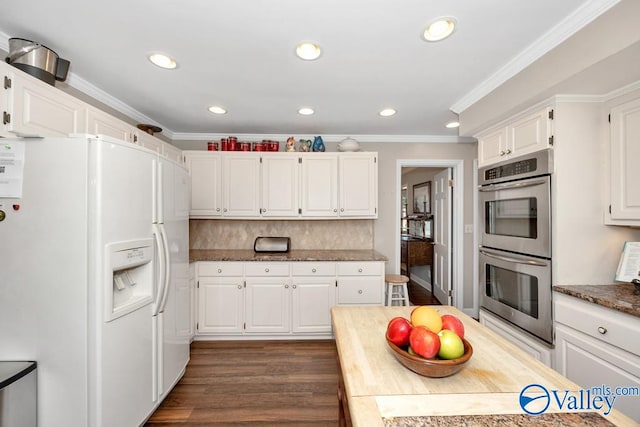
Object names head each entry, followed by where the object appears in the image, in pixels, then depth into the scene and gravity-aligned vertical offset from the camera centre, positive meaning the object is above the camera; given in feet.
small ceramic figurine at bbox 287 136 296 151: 10.61 +2.88
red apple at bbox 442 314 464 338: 3.01 -1.28
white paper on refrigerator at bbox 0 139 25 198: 4.30 +0.80
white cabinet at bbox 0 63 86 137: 4.51 +2.07
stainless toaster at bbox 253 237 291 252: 10.62 -1.15
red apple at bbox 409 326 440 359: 2.65 -1.30
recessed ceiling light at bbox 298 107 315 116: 8.61 +3.48
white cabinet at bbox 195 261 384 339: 9.39 -2.83
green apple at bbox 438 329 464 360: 2.64 -1.33
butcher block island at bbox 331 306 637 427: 2.18 -1.69
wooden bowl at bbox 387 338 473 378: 2.57 -1.49
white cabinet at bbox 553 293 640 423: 4.36 -2.44
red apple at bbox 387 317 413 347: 2.95 -1.33
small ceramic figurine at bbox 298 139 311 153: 10.70 +2.83
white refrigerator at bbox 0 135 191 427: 4.34 -0.90
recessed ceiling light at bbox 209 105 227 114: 8.54 +3.52
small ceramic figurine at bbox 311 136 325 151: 10.70 +2.90
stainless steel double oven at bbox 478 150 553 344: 5.82 -0.66
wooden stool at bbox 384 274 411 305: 9.89 -2.90
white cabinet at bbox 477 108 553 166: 5.86 +1.96
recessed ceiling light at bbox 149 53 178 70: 5.74 +3.48
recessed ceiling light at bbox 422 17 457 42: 4.61 +3.39
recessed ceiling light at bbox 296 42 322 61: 5.31 +3.42
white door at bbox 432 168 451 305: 12.23 -1.09
